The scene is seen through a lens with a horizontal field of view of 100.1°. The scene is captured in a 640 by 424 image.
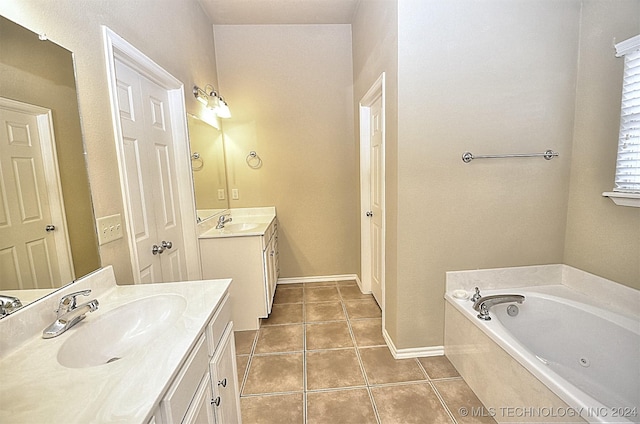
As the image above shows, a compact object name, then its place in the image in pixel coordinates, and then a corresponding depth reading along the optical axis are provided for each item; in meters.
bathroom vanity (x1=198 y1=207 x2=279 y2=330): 2.32
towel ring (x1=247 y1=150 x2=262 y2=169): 3.18
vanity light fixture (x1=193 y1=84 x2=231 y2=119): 2.43
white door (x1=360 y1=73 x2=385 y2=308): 2.52
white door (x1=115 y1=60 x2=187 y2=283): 1.51
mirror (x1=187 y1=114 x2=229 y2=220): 2.32
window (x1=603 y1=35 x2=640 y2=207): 1.44
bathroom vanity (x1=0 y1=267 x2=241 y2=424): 0.61
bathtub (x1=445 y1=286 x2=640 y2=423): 1.12
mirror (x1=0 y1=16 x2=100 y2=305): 0.84
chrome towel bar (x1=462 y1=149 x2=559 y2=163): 1.77
